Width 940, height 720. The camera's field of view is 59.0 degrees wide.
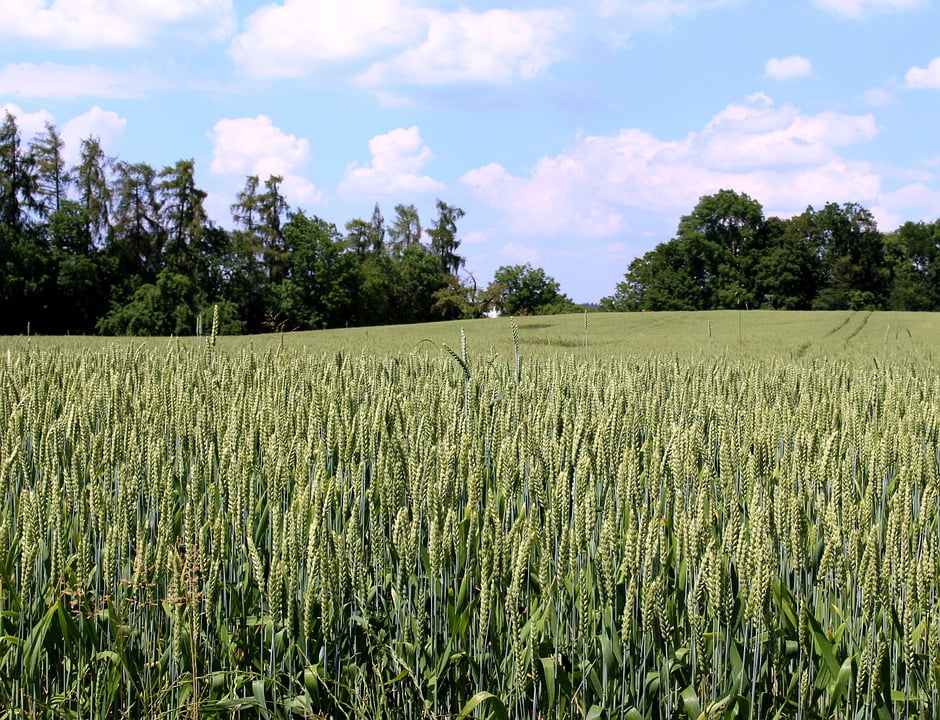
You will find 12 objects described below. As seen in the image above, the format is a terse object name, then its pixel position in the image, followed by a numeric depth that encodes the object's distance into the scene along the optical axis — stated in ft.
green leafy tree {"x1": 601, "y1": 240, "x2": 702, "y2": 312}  210.18
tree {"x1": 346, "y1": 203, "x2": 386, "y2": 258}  228.22
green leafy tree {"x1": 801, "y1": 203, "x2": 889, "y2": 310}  203.72
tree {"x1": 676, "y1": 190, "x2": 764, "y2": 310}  208.54
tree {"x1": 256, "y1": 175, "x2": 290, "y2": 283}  174.29
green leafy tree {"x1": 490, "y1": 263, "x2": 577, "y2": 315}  240.12
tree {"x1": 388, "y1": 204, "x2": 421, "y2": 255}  238.27
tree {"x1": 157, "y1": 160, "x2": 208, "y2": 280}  152.66
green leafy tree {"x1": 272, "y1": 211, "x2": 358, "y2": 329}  177.58
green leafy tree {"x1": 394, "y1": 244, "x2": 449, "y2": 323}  214.28
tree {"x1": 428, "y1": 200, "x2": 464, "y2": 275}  233.55
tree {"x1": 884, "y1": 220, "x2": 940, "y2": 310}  201.23
